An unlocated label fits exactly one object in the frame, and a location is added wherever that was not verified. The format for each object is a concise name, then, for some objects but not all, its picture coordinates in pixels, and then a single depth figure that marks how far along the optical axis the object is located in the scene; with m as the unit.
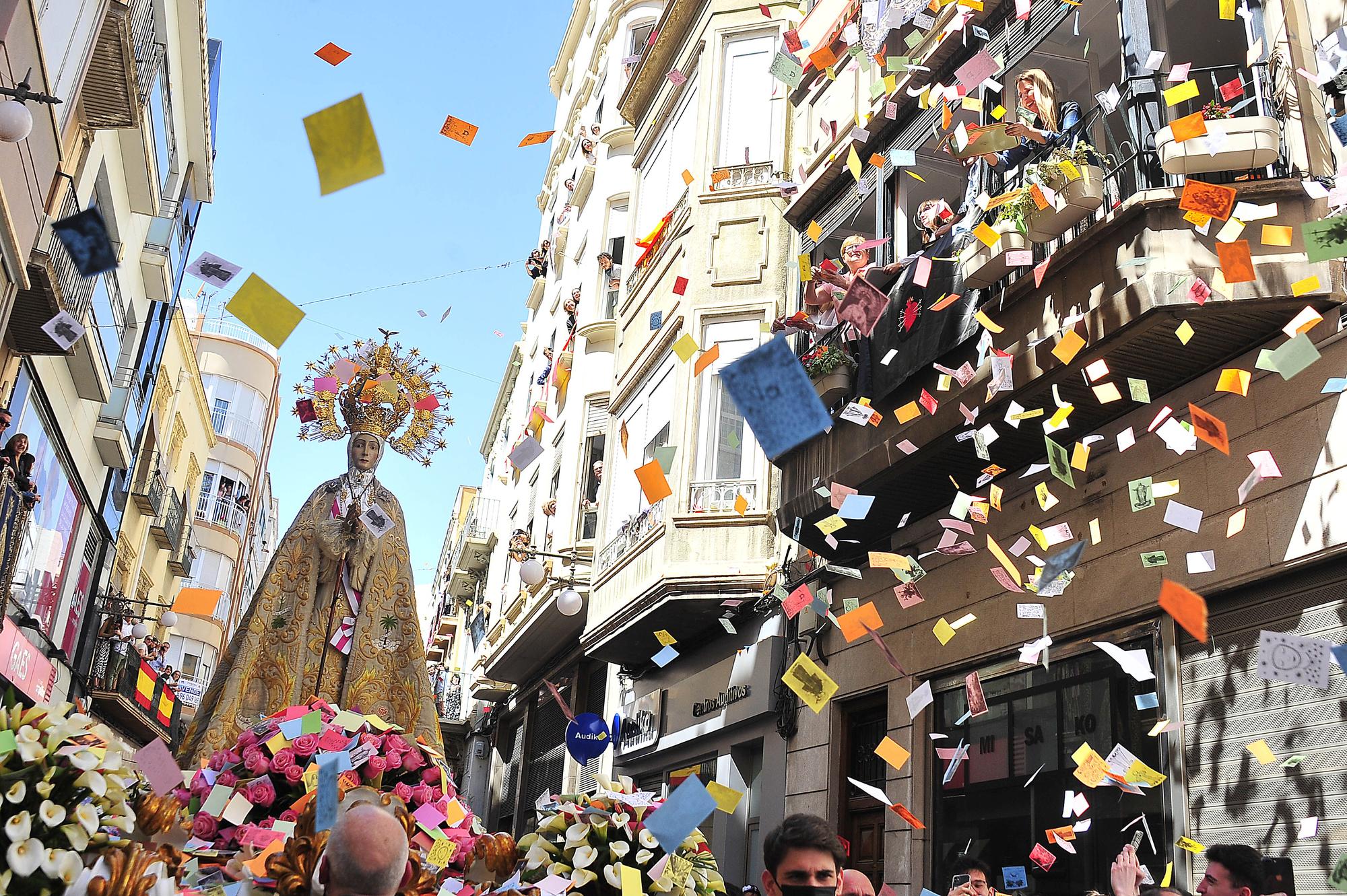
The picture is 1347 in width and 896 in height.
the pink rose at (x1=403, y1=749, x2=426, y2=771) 3.98
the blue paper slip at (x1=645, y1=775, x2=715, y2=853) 3.37
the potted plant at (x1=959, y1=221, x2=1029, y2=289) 7.66
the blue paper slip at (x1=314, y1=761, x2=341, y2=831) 3.03
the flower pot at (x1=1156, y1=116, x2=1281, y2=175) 6.41
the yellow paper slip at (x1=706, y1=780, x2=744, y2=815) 3.74
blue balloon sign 16.17
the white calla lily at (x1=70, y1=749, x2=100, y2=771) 2.58
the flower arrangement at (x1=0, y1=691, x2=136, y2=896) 2.36
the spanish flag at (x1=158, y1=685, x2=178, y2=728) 28.97
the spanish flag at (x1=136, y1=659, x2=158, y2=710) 25.14
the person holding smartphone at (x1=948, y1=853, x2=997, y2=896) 5.90
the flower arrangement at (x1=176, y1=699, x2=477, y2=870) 3.65
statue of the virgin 5.09
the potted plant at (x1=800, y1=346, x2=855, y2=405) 9.99
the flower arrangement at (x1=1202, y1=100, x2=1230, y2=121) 6.81
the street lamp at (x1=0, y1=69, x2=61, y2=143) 8.25
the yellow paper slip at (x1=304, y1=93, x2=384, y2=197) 5.79
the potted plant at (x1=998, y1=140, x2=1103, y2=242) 7.23
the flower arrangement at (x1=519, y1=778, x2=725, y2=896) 3.27
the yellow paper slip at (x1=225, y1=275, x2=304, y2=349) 5.73
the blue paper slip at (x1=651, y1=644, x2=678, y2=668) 14.47
